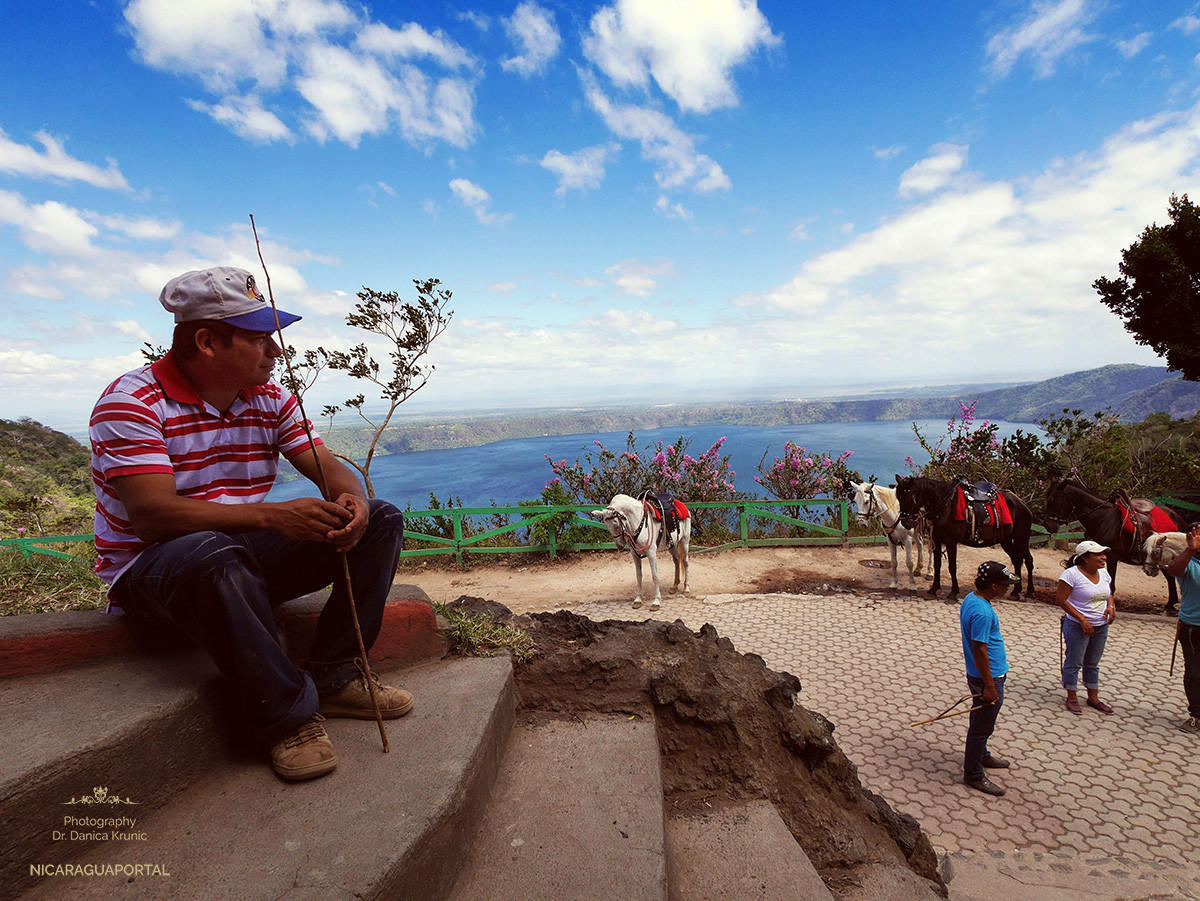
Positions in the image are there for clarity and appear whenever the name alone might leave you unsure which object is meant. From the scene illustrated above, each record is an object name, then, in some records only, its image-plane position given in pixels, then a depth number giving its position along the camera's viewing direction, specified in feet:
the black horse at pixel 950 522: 27.07
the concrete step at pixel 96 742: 4.50
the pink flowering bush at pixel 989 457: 40.14
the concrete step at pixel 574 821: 5.37
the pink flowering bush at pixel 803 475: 45.96
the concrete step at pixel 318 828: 4.53
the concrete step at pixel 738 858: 6.23
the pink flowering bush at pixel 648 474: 45.73
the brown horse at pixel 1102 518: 24.89
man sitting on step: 6.00
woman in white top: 16.56
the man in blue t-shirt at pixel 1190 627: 15.72
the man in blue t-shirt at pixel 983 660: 13.39
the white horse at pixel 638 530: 26.99
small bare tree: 40.16
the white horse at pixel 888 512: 29.17
